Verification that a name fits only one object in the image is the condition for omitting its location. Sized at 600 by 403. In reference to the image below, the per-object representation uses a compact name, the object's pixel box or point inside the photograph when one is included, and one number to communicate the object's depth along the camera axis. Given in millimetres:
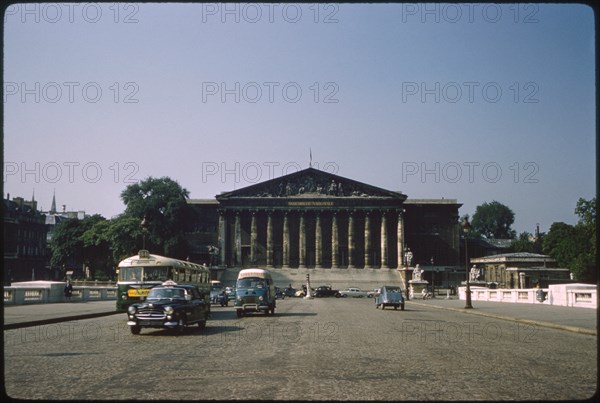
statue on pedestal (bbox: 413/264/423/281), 78438
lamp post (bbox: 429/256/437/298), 109350
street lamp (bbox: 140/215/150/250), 39984
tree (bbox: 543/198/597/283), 82688
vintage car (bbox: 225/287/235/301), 71150
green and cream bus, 31141
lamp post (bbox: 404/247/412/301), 78838
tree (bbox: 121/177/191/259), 97938
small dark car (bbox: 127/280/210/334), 20469
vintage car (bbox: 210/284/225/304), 53875
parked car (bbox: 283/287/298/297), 87688
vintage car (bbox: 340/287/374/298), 87750
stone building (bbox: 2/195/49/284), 108125
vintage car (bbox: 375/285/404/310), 42500
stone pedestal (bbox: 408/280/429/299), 76062
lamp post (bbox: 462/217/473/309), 41688
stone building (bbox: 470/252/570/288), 94000
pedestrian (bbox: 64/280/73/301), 46212
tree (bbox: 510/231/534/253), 129250
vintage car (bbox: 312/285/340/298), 86000
